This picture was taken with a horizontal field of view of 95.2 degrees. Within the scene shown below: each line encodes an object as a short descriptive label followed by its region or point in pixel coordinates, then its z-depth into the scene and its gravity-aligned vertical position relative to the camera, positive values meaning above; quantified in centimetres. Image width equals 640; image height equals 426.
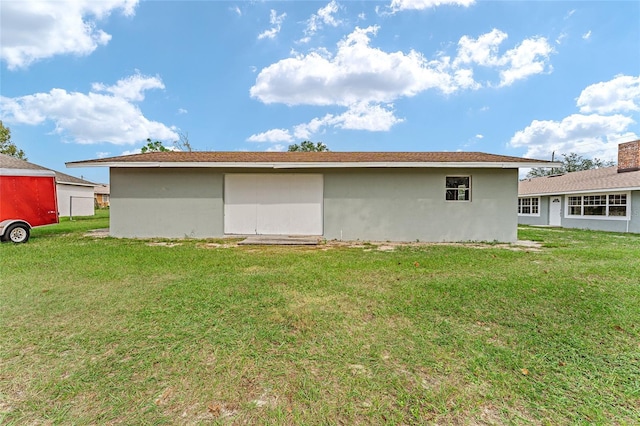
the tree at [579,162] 4356 +709
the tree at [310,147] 4006 +832
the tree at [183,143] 2929 +626
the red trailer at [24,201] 871 +7
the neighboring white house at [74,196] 2136 +60
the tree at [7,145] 3008 +611
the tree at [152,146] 3139 +629
